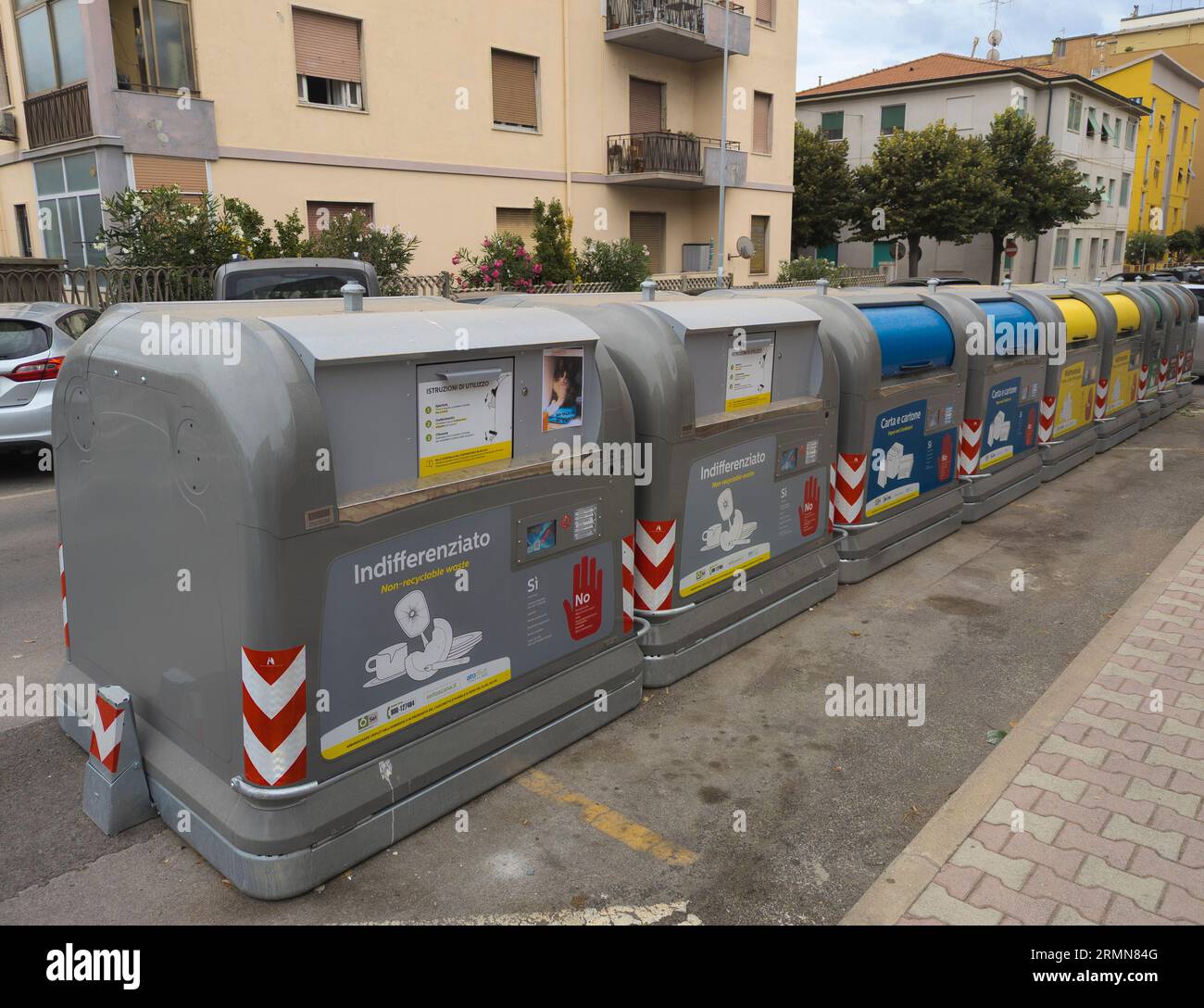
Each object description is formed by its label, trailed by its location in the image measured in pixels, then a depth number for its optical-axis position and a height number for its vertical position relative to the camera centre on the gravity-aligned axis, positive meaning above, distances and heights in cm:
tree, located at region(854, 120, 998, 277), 3219 +283
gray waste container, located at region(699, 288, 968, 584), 606 -100
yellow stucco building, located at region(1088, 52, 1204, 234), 5175 +731
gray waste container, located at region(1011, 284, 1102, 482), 900 -106
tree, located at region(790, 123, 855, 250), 3456 +323
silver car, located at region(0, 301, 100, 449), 905 -82
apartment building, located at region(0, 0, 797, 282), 1519 +307
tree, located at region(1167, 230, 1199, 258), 5392 +127
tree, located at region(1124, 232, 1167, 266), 4919 +94
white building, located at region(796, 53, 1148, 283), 3788 +642
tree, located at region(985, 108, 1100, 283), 3397 +317
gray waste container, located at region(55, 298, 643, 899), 302 -99
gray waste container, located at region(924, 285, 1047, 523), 754 -114
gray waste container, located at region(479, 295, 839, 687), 464 -101
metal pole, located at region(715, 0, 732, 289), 2278 +286
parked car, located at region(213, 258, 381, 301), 876 -1
